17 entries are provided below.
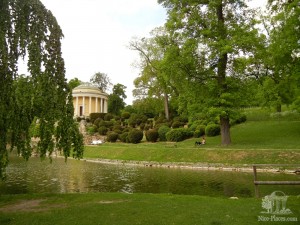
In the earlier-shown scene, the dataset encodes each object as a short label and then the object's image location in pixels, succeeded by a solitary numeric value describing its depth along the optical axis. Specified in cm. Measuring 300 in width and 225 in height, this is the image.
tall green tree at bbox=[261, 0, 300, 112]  1572
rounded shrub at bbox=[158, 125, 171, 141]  3562
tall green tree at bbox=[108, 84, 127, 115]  7736
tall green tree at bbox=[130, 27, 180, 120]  4497
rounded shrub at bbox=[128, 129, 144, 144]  3729
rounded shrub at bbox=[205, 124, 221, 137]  3209
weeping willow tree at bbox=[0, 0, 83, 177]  782
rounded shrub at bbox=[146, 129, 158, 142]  3638
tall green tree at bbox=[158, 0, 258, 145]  2362
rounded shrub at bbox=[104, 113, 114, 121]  5481
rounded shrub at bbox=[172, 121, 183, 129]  3903
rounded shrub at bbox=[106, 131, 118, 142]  4091
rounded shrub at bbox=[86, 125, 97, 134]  4824
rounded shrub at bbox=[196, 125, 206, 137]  3341
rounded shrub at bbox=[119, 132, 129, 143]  3934
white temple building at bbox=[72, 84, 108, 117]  6956
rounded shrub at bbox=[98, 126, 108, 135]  4656
